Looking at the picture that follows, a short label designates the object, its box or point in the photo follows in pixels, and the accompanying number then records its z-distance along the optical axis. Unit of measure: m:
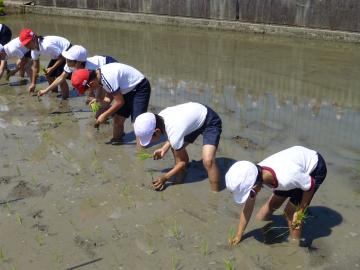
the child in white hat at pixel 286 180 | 3.73
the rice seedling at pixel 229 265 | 3.83
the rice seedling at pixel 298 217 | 4.04
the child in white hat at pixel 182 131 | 4.68
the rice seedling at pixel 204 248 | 4.14
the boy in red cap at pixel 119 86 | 5.74
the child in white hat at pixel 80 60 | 6.75
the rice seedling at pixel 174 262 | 3.98
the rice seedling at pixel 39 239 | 4.27
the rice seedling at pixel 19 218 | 4.59
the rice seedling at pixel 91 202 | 4.91
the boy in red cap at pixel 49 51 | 7.71
